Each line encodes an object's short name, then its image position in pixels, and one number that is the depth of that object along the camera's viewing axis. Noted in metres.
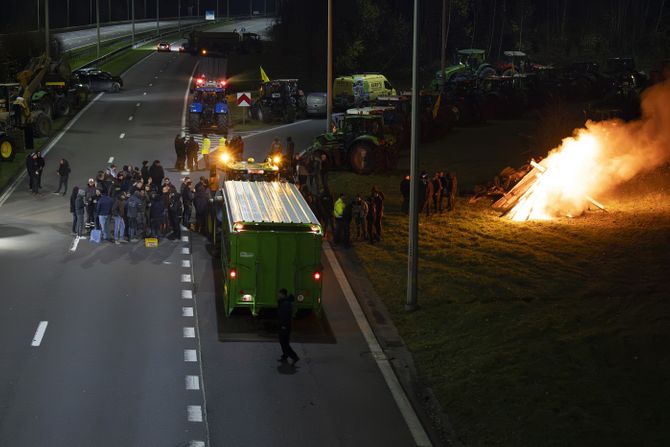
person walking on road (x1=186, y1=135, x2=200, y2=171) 42.69
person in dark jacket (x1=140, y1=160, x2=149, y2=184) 36.00
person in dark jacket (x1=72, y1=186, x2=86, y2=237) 30.70
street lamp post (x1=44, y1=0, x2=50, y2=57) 64.53
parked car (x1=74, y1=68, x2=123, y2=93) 71.62
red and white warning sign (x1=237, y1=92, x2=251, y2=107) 53.59
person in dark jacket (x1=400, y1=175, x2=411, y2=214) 33.37
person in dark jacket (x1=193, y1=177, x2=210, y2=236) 31.62
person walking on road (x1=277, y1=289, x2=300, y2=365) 19.59
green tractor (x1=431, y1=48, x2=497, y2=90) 74.53
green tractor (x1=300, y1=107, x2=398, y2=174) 41.81
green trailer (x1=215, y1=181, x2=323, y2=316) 21.83
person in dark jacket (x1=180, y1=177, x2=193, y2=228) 32.56
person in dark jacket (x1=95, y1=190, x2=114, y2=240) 30.23
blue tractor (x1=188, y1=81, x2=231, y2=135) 53.03
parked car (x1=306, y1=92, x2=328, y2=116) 60.88
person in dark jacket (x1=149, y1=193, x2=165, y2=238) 30.64
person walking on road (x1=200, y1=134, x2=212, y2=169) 42.94
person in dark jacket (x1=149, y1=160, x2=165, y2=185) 36.56
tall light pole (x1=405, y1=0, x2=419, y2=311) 22.20
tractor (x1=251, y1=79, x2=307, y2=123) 59.09
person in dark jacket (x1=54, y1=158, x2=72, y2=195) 37.47
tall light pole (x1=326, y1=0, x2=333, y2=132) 45.19
